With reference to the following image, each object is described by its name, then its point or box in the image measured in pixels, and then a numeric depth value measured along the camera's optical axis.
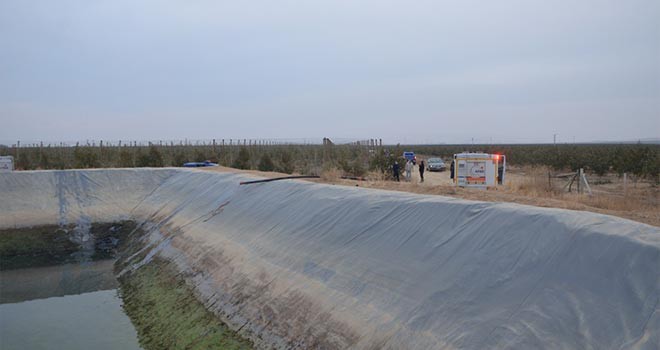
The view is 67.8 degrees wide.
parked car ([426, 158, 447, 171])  42.91
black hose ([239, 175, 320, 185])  15.97
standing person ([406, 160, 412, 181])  27.59
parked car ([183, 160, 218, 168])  29.52
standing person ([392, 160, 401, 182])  26.04
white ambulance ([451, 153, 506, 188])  19.11
